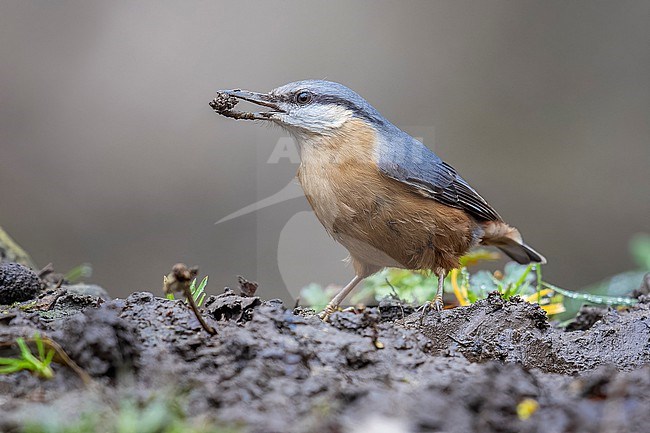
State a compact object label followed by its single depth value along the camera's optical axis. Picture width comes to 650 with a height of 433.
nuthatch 8.33
